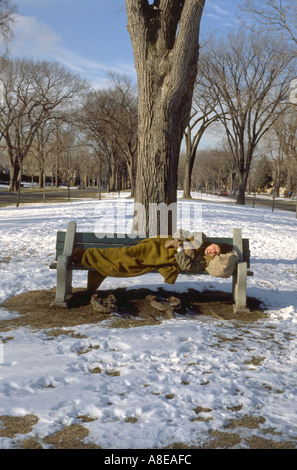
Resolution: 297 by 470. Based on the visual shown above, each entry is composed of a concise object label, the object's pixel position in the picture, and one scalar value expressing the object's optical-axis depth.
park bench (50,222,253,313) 5.43
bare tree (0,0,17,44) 18.54
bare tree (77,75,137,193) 33.23
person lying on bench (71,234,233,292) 5.29
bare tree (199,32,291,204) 26.22
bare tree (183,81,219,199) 31.33
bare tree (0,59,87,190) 37.81
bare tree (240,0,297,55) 11.74
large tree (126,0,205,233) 6.24
